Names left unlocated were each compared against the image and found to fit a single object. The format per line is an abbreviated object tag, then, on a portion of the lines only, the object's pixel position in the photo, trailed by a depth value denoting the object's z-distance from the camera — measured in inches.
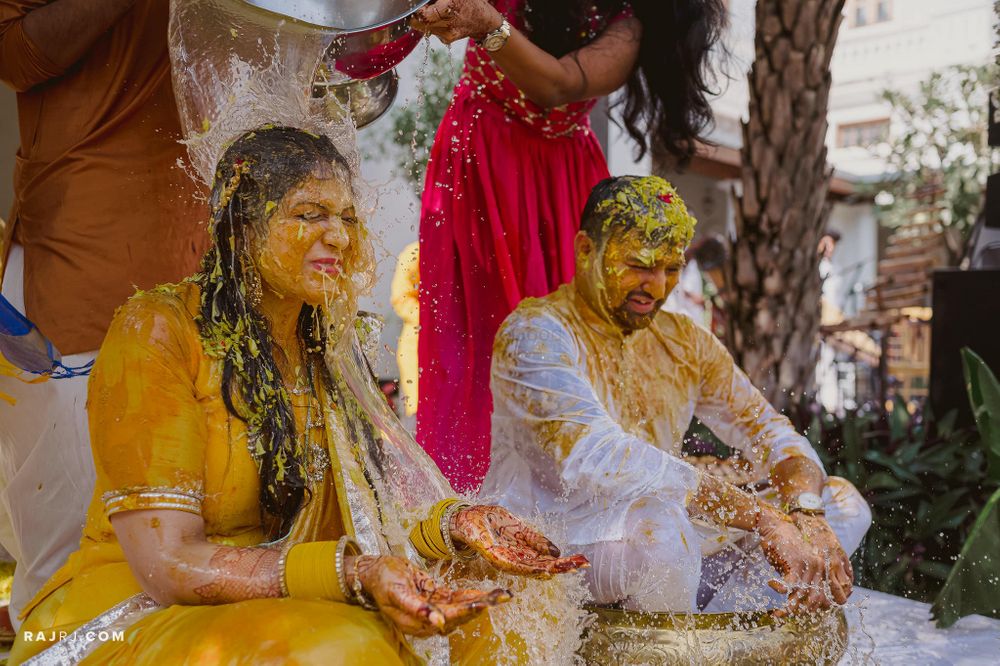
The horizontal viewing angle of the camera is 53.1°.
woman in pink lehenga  124.9
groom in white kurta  99.7
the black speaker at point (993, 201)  222.1
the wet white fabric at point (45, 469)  102.1
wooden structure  515.5
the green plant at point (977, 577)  133.1
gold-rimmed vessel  95.3
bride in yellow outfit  67.6
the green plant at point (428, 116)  312.0
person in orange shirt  101.5
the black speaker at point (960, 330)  201.6
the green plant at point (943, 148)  565.3
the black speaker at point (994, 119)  223.8
